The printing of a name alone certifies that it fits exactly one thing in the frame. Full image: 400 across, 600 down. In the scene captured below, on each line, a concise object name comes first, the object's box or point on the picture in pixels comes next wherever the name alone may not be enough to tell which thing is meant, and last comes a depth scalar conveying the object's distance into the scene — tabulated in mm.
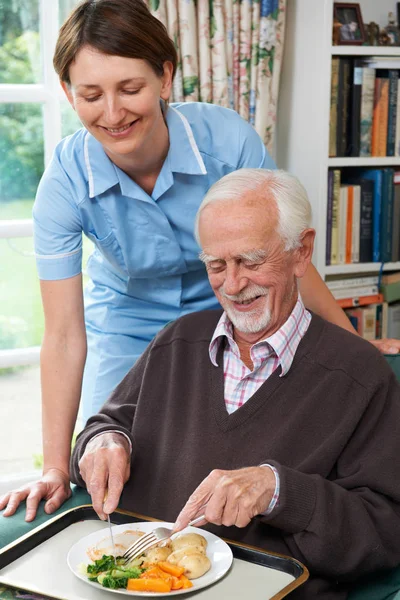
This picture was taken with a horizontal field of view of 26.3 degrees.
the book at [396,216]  3217
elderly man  1428
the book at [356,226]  3178
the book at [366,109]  3084
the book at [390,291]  3285
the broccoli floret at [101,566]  1294
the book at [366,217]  3197
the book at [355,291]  3227
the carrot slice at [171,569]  1277
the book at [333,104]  3023
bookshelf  2988
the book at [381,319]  3309
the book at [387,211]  3184
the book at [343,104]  3043
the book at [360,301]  3240
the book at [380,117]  3119
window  3049
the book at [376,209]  3189
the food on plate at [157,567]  1255
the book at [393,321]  3355
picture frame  3021
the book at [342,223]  3162
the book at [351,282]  3217
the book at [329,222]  3123
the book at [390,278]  3289
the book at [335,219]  3121
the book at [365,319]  3271
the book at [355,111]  3068
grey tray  1266
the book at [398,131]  3166
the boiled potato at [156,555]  1331
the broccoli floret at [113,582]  1251
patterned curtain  2881
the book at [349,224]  3168
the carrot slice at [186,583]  1253
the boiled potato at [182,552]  1314
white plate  1264
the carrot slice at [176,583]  1249
